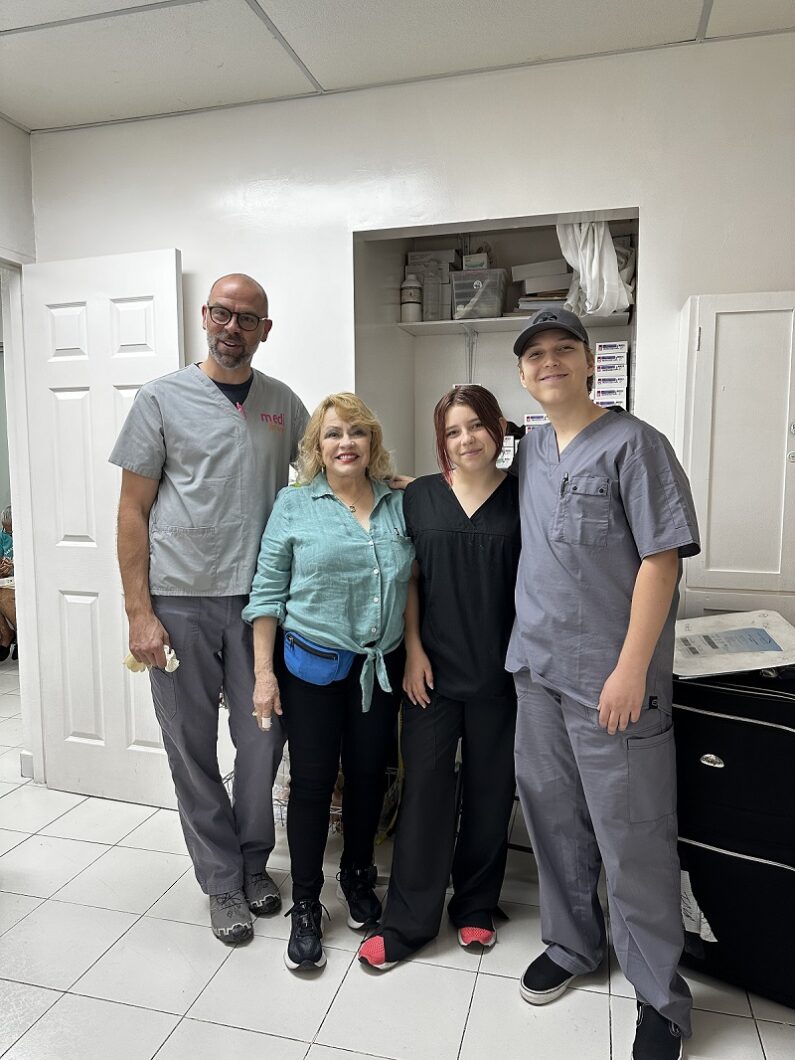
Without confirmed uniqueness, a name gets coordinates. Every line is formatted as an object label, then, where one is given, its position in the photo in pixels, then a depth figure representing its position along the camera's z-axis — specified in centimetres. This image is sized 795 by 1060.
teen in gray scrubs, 162
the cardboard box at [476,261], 319
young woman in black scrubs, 189
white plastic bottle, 322
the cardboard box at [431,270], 326
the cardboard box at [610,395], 279
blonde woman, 192
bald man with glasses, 208
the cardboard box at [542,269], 304
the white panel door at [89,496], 272
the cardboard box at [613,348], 280
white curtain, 255
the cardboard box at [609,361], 280
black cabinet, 175
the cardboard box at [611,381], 279
